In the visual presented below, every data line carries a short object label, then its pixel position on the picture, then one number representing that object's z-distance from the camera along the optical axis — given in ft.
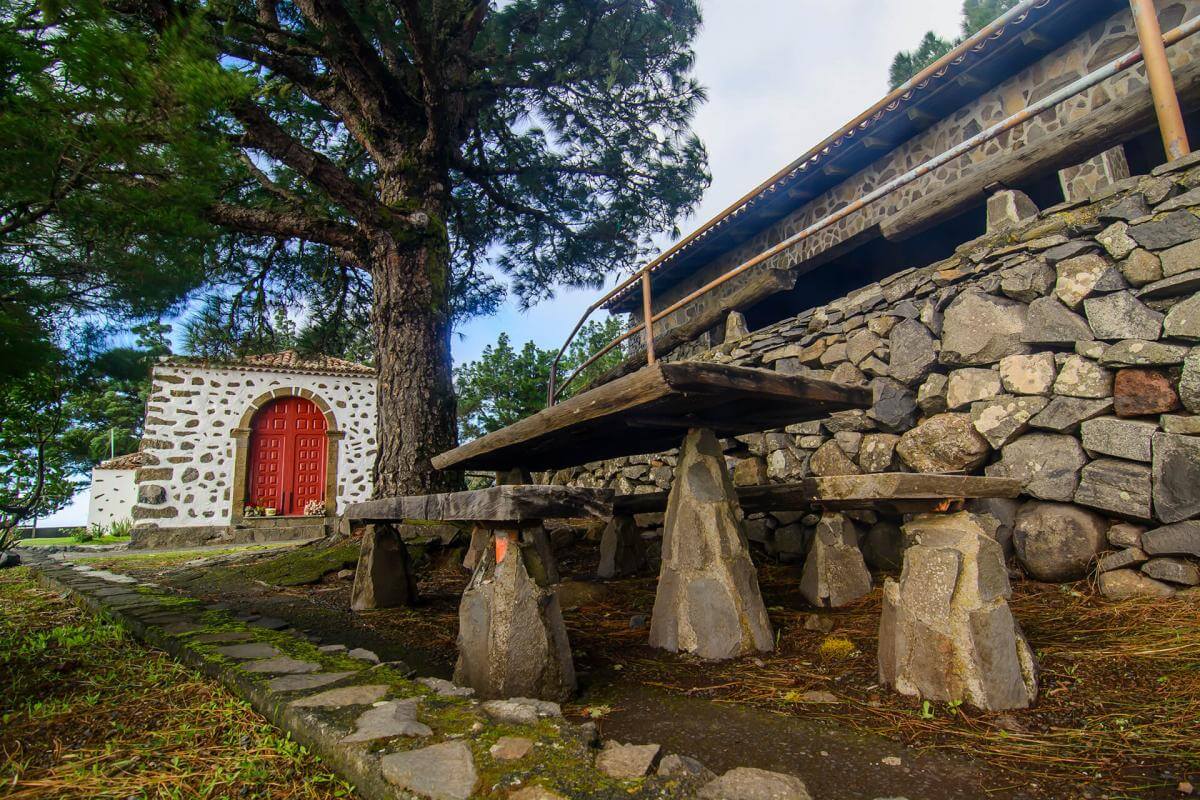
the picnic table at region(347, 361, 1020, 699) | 6.19
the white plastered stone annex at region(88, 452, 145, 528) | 44.92
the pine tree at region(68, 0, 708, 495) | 15.83
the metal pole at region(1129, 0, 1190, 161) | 8.45
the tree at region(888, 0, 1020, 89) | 48.80
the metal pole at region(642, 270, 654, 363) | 16.94
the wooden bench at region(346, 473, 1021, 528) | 6.14
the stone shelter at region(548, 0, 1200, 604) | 7.93
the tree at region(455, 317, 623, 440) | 33.42
